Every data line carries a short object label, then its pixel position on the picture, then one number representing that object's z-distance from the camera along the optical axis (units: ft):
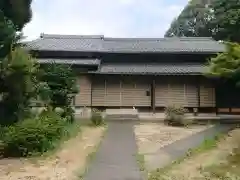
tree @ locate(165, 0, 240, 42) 74.29
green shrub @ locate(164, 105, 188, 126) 30.85
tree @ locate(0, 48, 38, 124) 20.87
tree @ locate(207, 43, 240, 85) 23.22
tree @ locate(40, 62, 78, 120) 28.37
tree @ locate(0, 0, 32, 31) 23.12
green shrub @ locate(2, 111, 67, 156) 18.69
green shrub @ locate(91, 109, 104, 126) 30.71
